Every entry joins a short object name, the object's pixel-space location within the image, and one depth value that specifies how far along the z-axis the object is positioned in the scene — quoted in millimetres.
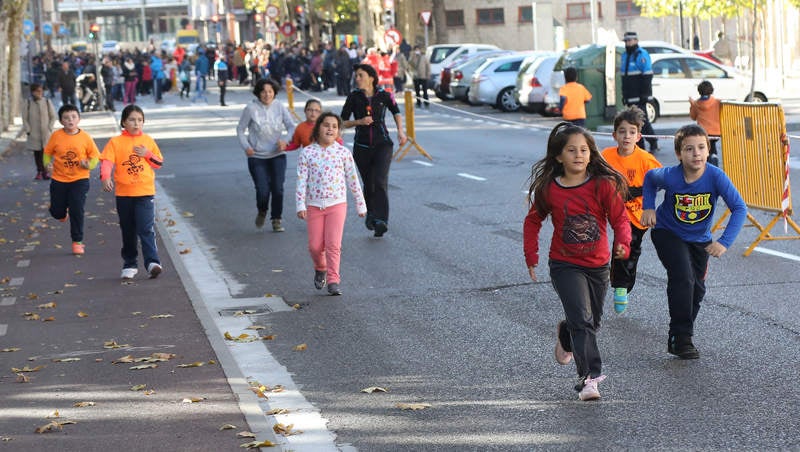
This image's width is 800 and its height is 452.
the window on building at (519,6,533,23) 82188
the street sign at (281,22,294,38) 74750
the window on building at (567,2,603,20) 81812
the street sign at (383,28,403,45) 54750
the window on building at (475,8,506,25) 83688
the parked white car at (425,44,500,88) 49094
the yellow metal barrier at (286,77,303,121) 41662
